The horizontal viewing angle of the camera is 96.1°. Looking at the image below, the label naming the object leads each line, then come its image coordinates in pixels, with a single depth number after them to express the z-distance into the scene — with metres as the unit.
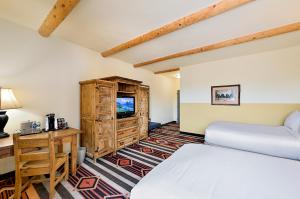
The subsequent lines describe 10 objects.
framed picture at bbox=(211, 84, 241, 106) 4.11
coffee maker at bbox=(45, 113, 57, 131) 2.52
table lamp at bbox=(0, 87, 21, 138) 1.97
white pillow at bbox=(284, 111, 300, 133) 2.61
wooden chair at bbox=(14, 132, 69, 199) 1.61
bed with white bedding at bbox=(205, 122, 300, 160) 2.27
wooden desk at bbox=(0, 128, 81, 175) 1.75
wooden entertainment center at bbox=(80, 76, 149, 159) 2.84
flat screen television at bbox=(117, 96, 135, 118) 3.59
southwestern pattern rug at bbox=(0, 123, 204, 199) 1.87
